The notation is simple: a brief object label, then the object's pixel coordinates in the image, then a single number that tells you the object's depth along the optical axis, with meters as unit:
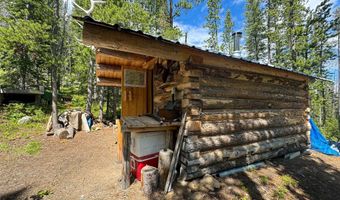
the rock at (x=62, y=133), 8.73
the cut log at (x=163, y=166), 3.57
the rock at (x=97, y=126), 10.52
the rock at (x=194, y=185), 3.51
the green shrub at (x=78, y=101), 16.00
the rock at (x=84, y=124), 10.06
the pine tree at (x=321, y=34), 12.69
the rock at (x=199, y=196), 3.25
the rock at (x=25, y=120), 10.88
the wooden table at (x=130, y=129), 3.46
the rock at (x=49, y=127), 9.49
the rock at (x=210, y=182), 3.57
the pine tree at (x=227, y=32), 17.95
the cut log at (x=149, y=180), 3.41
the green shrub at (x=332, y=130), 13.35
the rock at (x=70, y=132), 8.82
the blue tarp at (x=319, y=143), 7.07
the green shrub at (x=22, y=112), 11.55
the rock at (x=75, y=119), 10.01
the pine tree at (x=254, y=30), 16.36
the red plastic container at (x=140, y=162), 3.87
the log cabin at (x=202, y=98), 3.50
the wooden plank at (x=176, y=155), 3.51
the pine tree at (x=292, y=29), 12.61
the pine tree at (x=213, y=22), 16.03
